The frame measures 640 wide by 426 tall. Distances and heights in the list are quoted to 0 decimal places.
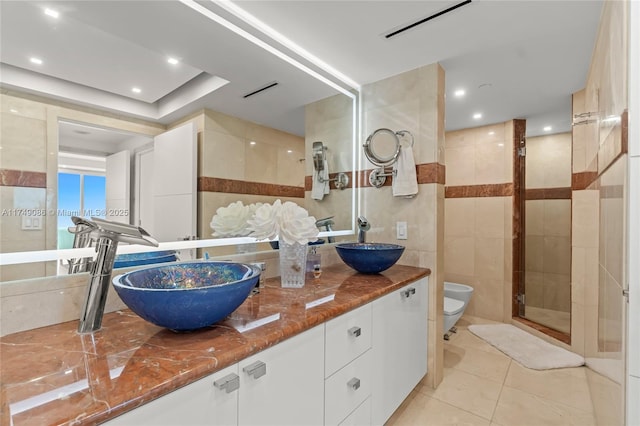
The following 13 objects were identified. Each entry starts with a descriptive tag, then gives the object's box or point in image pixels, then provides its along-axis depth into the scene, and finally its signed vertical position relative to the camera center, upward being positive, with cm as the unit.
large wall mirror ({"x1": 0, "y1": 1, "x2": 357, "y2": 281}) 90 +39
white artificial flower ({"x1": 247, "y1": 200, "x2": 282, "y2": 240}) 129 -5
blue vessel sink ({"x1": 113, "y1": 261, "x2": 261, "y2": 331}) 78 -25
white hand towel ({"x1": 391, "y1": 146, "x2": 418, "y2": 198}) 199 +27
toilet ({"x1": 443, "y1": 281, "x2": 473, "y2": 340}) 241 -80
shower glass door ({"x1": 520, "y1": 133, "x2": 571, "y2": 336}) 320 -12
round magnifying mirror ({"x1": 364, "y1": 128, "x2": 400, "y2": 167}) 211 +50
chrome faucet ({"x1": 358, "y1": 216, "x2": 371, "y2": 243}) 214 -10
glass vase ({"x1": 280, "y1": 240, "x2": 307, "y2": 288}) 137 -24
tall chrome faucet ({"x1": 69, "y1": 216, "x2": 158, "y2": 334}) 84 -16
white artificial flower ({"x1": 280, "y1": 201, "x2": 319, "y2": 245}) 131 -6
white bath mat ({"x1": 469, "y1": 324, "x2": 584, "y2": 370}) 229 -115
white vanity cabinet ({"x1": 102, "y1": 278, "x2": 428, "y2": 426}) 70 -55
